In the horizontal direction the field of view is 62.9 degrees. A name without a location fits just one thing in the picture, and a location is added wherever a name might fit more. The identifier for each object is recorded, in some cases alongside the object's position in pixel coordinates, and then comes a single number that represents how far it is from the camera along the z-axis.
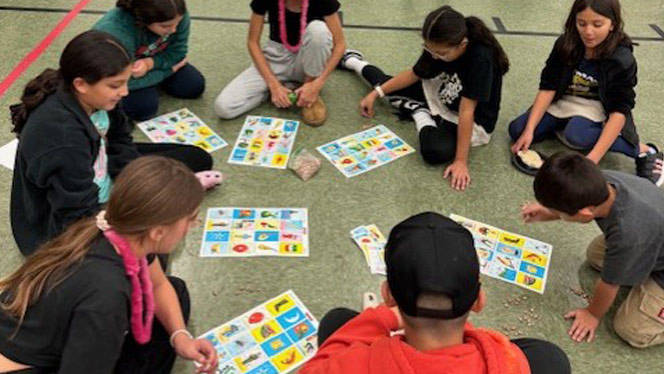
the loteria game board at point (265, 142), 2.38
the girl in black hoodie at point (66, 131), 1.52
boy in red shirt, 0.93
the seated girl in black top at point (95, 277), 1.13
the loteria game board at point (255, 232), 1.97
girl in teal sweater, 2.21
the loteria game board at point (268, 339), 1.62
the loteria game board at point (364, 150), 2.39
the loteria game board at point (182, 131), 2.44
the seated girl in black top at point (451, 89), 2.09
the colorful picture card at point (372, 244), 1.95
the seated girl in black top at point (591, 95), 2.16
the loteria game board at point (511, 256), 1.94
